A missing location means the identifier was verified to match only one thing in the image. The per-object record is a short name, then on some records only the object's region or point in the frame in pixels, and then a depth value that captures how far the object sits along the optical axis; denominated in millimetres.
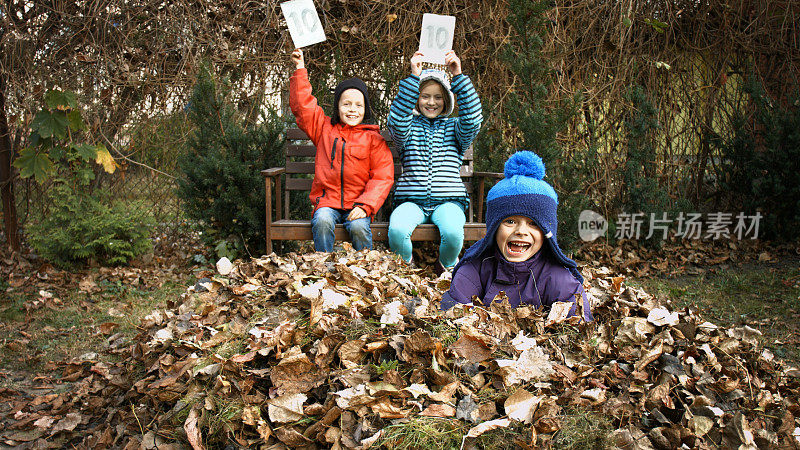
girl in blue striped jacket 4094
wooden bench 4129
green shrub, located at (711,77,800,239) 5523
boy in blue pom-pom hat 2461
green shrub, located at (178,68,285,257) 4680
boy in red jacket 4227
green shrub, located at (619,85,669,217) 5512
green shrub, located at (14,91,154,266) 4574
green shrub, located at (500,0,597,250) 4621
